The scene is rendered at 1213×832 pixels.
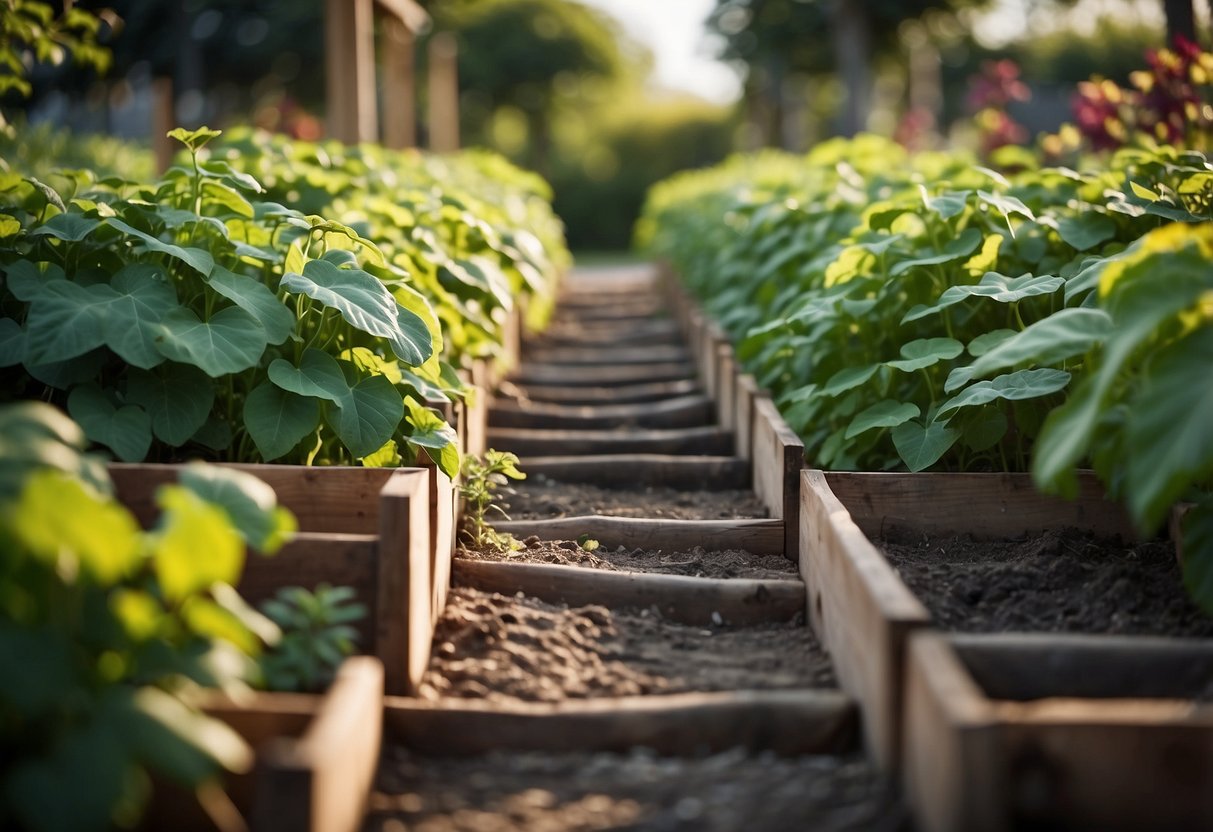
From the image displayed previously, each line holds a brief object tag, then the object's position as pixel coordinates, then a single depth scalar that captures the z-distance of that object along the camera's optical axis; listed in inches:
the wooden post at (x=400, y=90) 367.9
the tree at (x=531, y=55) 1128.2
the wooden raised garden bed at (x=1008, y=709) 66.2
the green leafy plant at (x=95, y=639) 57.9
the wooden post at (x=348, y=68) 257.4
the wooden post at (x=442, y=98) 502.0
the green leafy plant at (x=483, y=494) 118.3
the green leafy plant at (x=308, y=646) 77.7
